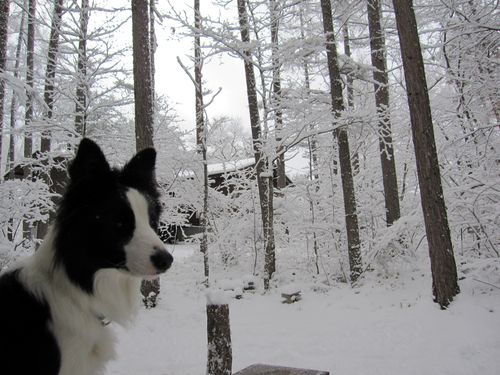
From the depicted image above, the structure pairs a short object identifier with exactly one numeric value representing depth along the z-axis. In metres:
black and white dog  2.00
